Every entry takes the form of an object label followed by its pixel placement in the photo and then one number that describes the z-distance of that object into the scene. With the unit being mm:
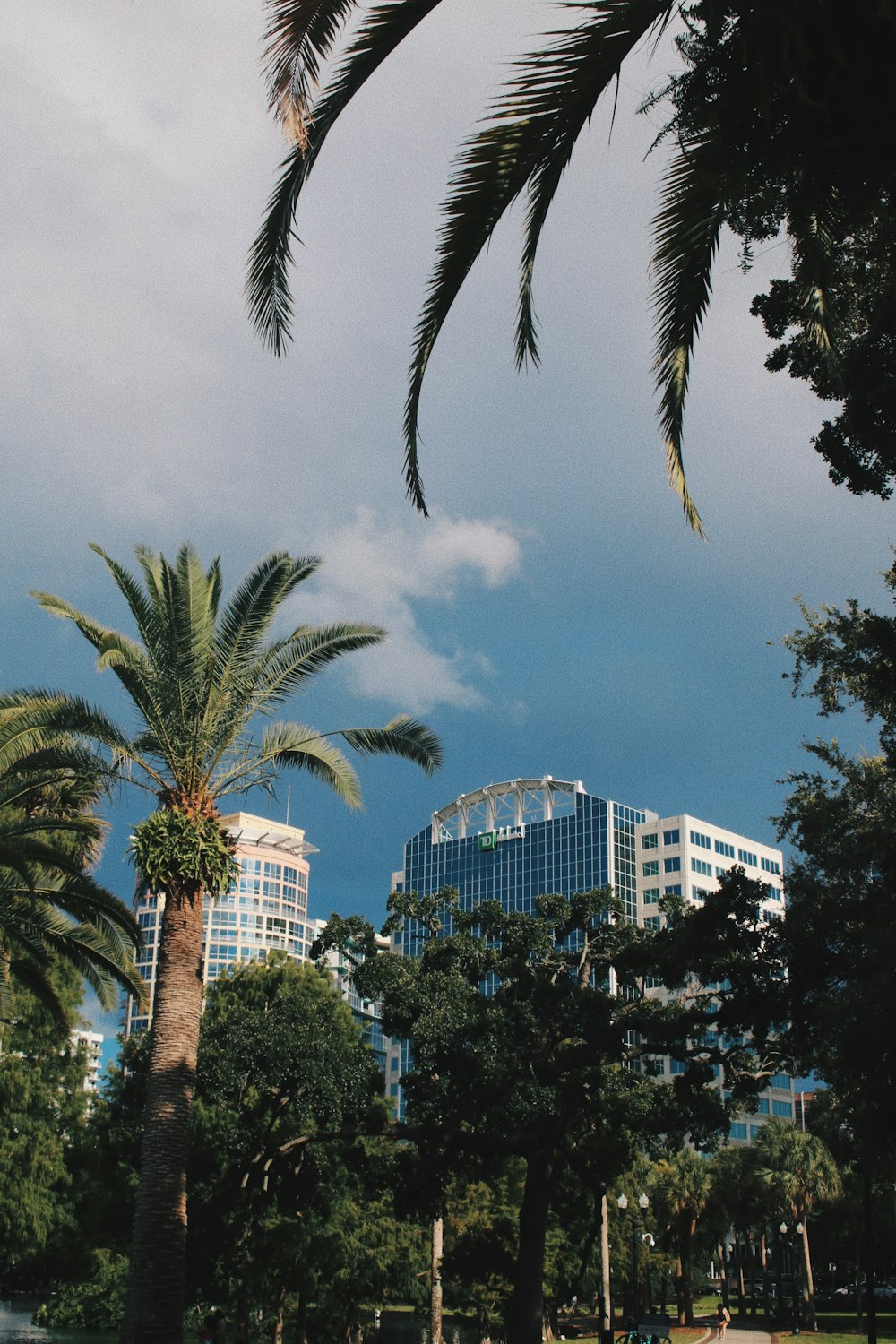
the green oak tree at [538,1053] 22266
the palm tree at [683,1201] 50906
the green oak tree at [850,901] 15305
